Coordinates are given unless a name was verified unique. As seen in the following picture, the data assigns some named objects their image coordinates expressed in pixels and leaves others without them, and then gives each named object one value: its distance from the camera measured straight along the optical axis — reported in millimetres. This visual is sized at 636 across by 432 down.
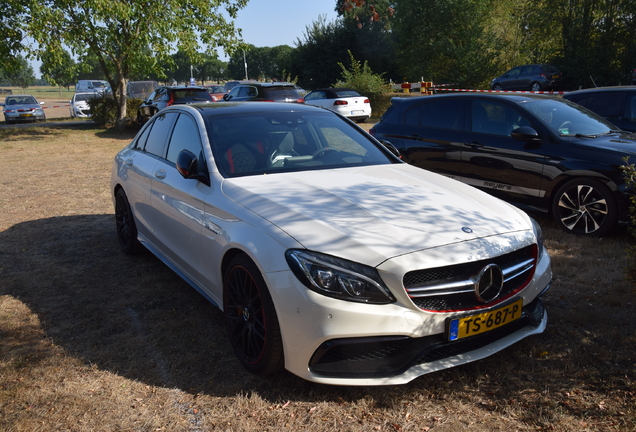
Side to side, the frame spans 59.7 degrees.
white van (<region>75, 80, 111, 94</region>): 38719
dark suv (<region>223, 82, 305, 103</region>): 18641
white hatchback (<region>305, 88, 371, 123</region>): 20578
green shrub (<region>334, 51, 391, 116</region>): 24828
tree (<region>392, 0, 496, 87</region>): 29656
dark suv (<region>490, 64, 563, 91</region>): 28531
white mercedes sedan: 2826
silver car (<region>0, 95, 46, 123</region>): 29219
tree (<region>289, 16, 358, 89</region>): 47375
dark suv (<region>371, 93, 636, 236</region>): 5879
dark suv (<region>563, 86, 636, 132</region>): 7965
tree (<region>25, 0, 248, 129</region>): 17484
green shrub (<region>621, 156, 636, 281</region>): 3293
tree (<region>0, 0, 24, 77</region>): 18156
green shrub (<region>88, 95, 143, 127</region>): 22719
